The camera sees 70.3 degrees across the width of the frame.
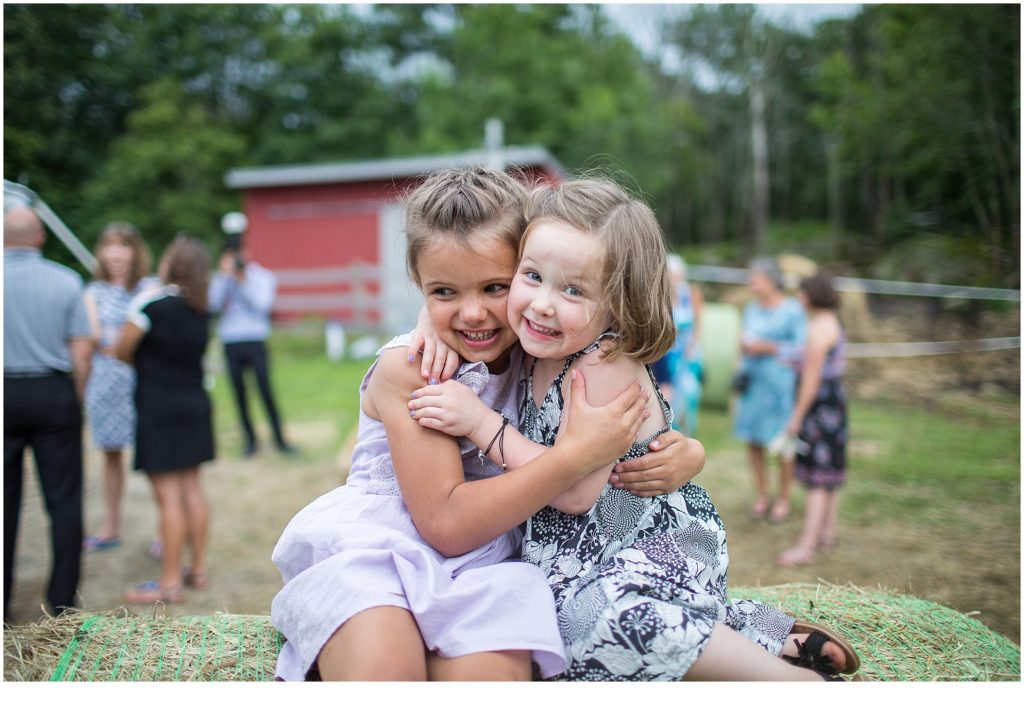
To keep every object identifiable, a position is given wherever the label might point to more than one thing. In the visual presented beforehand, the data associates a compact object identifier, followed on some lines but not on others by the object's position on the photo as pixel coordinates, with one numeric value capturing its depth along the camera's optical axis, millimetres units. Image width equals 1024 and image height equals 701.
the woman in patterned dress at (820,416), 4414
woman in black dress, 3756
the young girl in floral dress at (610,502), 1548
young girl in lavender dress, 1524
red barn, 14375
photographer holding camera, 6352
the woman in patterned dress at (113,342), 4430
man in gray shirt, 3254
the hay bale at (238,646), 1937
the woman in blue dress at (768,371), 5098
